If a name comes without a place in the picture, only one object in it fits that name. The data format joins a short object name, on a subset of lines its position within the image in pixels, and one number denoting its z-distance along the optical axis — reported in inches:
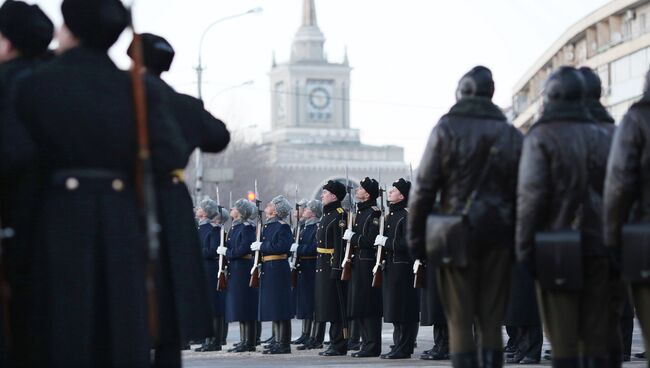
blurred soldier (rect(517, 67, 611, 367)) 426.6
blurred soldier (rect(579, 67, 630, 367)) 434.9
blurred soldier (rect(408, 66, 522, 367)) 445.1
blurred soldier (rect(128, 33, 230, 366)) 398.3
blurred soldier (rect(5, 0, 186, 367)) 355.3
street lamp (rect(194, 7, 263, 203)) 2028.4
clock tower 6441.9
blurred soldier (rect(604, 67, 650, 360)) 403.9
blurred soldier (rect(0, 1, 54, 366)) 353.7
